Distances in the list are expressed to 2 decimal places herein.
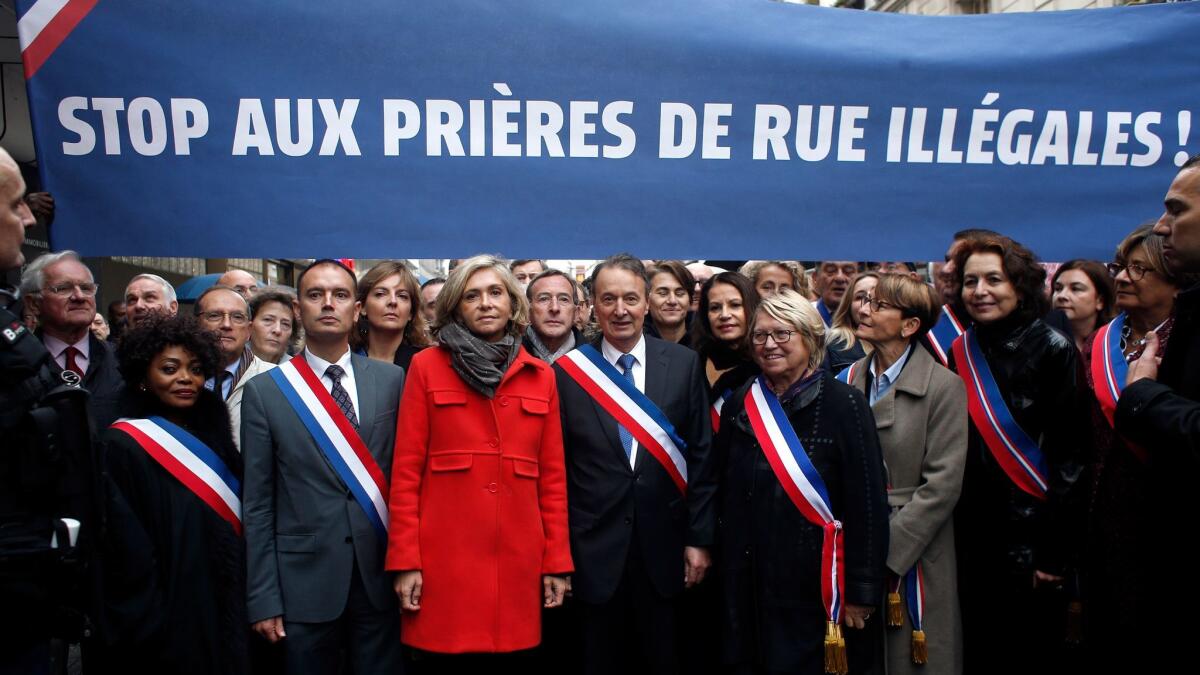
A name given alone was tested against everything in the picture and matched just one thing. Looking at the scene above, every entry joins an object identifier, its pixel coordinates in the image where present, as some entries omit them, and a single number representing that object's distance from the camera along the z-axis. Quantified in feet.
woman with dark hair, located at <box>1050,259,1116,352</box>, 17.79
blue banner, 11.33
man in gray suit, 10.89
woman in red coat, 10.94
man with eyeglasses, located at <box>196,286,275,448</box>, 15.33
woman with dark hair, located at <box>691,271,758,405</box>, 13.87
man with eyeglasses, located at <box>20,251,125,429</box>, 14.26
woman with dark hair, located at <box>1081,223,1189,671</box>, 9.16
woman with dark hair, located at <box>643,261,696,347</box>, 15.28
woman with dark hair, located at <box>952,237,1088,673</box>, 11.88
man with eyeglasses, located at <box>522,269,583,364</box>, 15.34
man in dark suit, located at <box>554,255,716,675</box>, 11.82
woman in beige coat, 12.00
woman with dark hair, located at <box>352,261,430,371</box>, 14.99
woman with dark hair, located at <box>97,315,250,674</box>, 10.28
